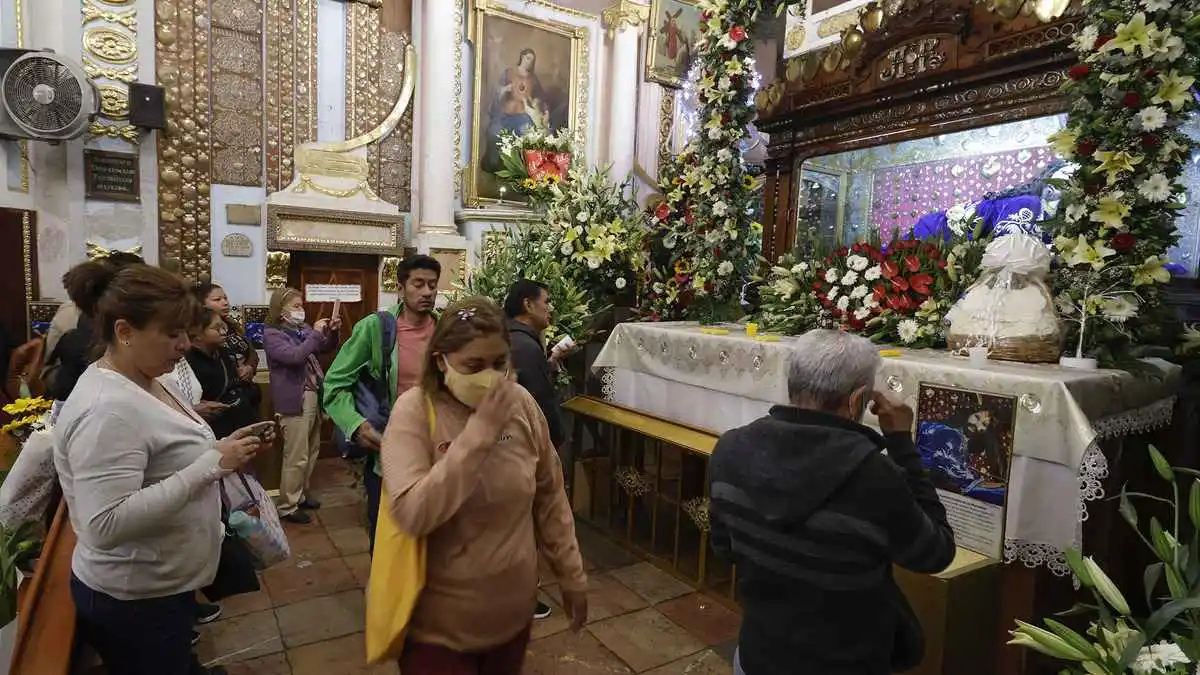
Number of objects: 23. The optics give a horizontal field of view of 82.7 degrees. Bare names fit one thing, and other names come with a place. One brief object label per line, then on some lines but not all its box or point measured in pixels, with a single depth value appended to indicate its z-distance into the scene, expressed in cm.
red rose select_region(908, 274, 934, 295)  399
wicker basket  326
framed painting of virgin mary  814
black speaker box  617
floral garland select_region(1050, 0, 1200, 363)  306
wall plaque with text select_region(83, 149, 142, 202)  614
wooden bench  263
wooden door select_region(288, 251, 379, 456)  720
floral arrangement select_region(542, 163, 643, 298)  537
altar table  263
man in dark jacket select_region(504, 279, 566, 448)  339
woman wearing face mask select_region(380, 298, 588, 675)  176
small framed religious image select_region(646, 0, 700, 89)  915
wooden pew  194
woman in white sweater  170
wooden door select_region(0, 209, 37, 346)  557
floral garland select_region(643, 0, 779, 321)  508
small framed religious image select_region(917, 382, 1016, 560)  277
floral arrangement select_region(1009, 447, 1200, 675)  152
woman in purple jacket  484
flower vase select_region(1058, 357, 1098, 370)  308
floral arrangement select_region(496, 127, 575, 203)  601
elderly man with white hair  156
